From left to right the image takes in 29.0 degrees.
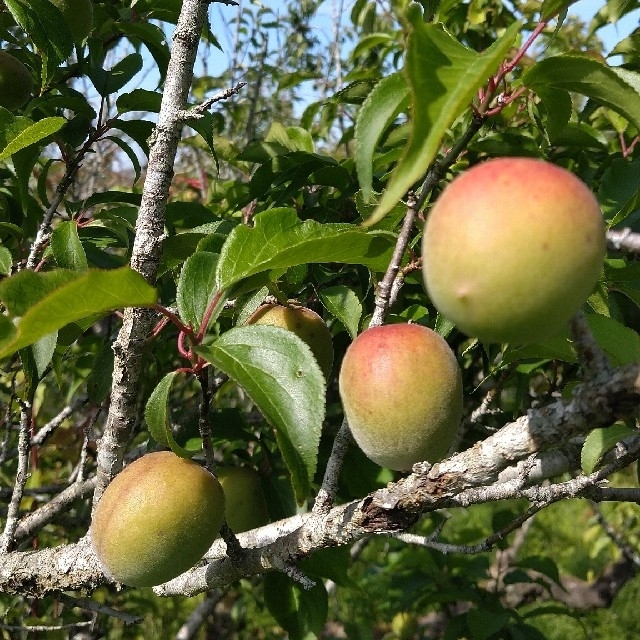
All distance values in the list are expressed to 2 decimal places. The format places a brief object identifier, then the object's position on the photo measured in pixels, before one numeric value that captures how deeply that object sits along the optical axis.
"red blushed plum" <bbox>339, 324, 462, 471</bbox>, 0.32
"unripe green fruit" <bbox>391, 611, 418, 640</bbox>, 0.84
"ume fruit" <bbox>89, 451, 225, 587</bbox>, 0.34
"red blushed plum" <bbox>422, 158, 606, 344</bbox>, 0.26
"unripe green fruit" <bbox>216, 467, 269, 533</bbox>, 0.44
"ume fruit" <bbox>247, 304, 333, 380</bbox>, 0.38
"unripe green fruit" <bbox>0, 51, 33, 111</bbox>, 0.46
